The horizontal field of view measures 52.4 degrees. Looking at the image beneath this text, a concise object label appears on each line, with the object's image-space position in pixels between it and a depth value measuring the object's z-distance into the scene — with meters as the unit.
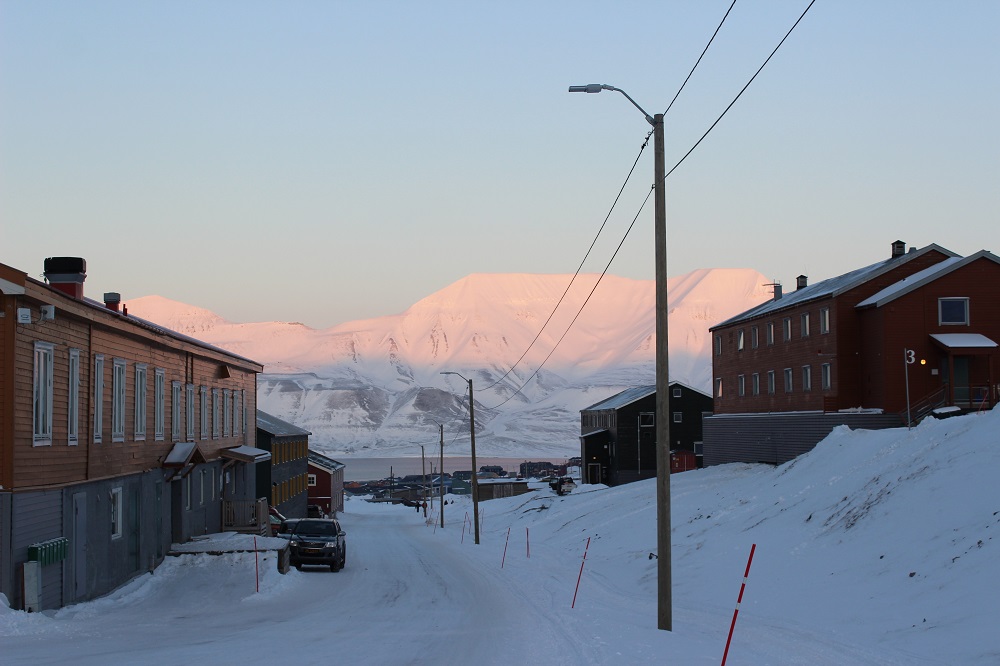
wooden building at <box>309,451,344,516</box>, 99.41
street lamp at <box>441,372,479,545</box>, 52.88
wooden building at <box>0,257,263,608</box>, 21.05
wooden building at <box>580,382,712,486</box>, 91.00
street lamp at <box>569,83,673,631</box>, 19.88
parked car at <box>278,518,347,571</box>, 36.00
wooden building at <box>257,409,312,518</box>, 66.25
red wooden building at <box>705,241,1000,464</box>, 44.28
